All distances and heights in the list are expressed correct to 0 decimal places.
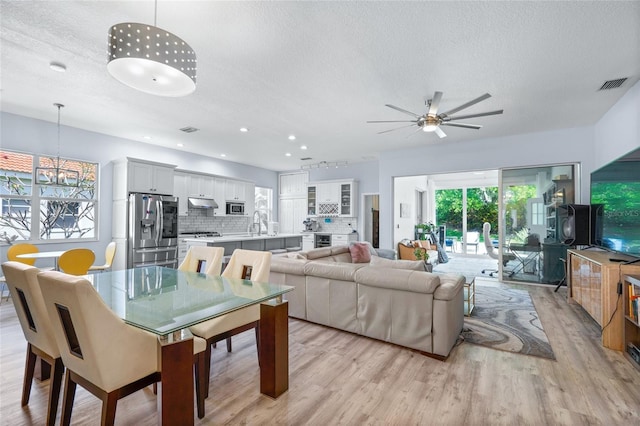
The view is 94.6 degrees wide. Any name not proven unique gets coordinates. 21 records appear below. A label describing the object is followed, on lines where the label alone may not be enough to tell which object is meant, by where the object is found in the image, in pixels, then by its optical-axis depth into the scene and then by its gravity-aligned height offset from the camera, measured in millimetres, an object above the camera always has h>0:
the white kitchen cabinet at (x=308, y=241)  8781 -818
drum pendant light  1559 +845
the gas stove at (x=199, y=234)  6864 -517
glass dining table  1439 -565
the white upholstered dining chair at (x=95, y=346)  1331 -658
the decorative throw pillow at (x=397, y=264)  3082 -530
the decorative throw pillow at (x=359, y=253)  5273 -699
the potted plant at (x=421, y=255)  4664 -640
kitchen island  5462 -611
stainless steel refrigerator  5414 -349
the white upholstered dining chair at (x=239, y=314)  2068 -779
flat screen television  2854 +131
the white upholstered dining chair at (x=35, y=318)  1682 -647
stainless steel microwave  7836 +116
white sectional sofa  2627 -864
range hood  6890 +235
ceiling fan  3464 +1218
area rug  2902 -1287
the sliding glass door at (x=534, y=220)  5316 -87
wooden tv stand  2785 -784
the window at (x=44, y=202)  4680 +169
